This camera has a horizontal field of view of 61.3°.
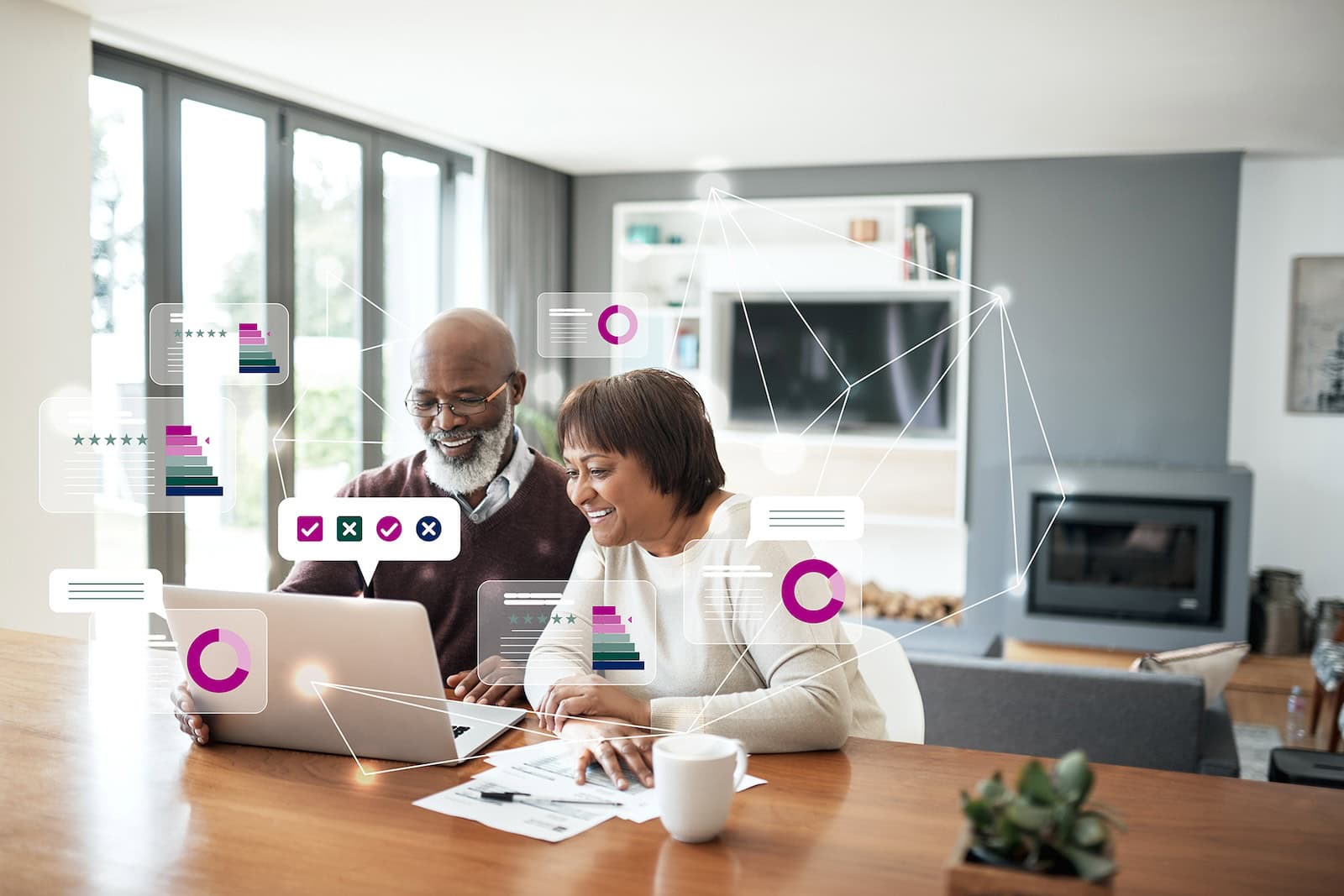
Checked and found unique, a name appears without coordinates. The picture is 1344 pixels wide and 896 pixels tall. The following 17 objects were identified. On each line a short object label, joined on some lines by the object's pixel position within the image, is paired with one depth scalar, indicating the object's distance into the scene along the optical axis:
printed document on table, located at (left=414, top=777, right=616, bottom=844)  1.20
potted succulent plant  0.88
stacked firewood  5.49
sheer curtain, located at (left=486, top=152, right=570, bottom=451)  5.39
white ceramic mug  1.14
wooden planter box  0.88
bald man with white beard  1.89
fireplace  5.02
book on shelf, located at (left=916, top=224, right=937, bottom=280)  5.42
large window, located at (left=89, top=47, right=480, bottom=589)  3.65
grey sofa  2.51
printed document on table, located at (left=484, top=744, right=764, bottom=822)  1.28
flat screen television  5.66
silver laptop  1.36
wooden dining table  1.08
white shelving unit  5.53
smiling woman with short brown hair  1.42
